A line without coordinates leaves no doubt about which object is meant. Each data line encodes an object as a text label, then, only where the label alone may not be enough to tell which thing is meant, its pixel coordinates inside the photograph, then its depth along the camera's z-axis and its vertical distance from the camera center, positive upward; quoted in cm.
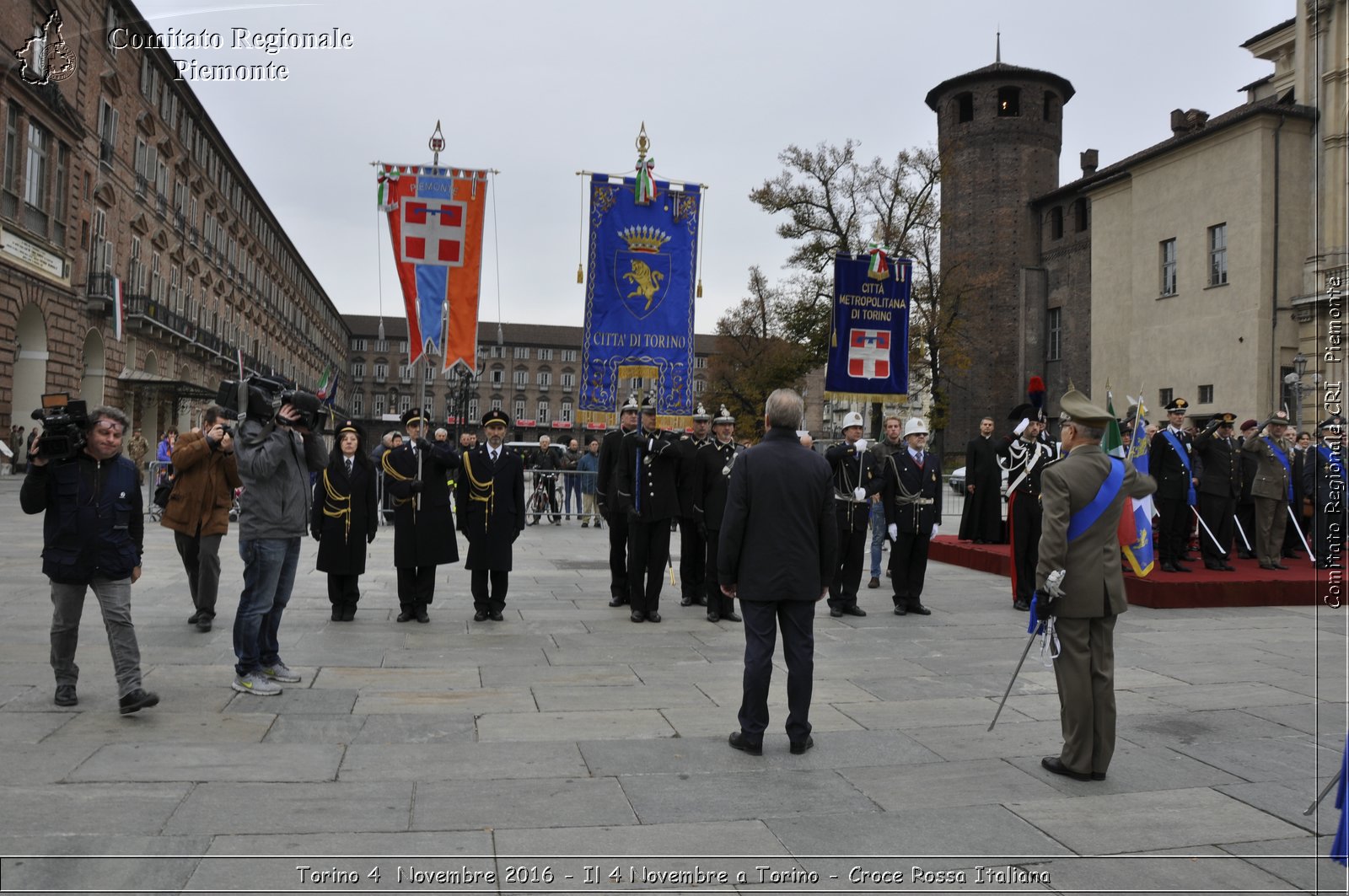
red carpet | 1048 -114
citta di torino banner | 1312 +217
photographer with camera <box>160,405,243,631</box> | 799 -36
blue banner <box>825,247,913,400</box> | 1501 +223
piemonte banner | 1205 +265
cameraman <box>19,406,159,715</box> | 547 -50
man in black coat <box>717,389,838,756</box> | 519 -45
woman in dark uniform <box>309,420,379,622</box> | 888 -59
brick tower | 4866 +1371
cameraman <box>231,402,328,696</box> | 615 -41
